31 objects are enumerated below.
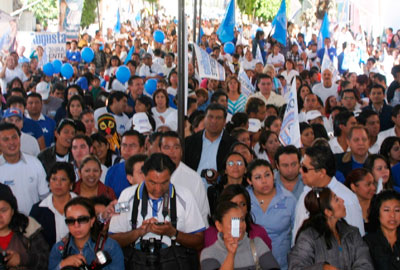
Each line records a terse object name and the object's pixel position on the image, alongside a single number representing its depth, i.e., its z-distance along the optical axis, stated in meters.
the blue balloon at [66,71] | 15.06
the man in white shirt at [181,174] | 6.19
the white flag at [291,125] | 7.44
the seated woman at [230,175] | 6.50
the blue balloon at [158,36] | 21.25
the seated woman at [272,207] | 5.72
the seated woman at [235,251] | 4.91
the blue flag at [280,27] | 16.42
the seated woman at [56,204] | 5.89
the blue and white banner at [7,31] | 13.17
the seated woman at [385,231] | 4.97
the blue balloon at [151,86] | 13.52
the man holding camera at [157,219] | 5.26
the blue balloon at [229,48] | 19.77
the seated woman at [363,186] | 5.95
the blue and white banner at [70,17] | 16.47
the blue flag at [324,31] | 19.92
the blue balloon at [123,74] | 14.75
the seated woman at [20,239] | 5.24
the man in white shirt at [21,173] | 6.79
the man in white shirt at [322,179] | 5.40
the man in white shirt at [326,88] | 13.79
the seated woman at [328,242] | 4.72
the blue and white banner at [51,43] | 15.15
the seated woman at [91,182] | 6.45
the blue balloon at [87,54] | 18.16
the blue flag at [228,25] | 14.75
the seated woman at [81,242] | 5.09
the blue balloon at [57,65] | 14.92
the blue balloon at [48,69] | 14.48
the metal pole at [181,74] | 7.48
